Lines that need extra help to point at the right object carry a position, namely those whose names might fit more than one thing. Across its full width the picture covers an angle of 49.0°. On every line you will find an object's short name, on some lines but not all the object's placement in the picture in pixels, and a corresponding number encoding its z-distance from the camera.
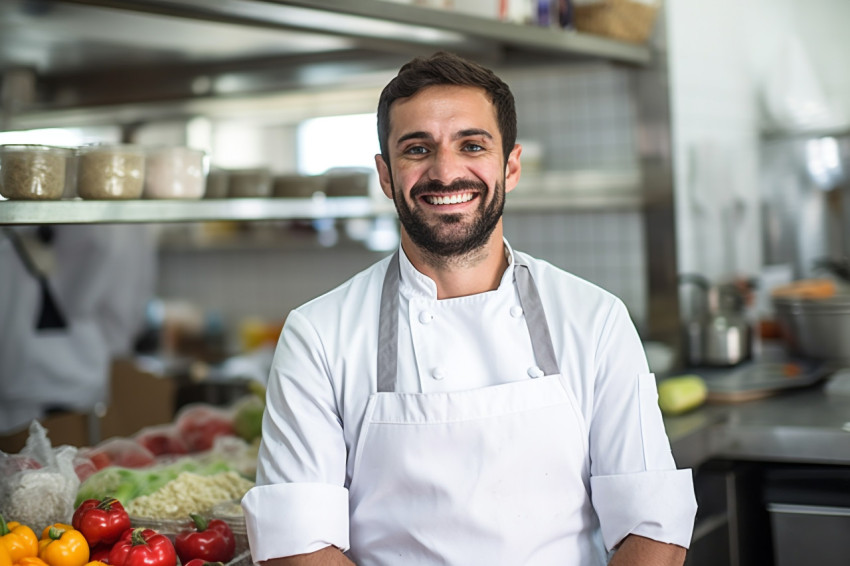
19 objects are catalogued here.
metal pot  3.18
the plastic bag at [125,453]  2.46
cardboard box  3.34
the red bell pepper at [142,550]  1.75
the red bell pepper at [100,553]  1.84
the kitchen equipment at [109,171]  2.02
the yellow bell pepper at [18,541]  1.70
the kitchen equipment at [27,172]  1.87
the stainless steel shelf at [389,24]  2.23
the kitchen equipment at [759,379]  2.95
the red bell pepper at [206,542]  1.85
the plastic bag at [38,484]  1.95
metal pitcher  3.18
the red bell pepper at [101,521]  1.83
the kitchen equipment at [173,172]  2.18
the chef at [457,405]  1.77
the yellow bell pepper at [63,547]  1.75
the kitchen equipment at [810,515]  2.43
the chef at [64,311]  3.73
